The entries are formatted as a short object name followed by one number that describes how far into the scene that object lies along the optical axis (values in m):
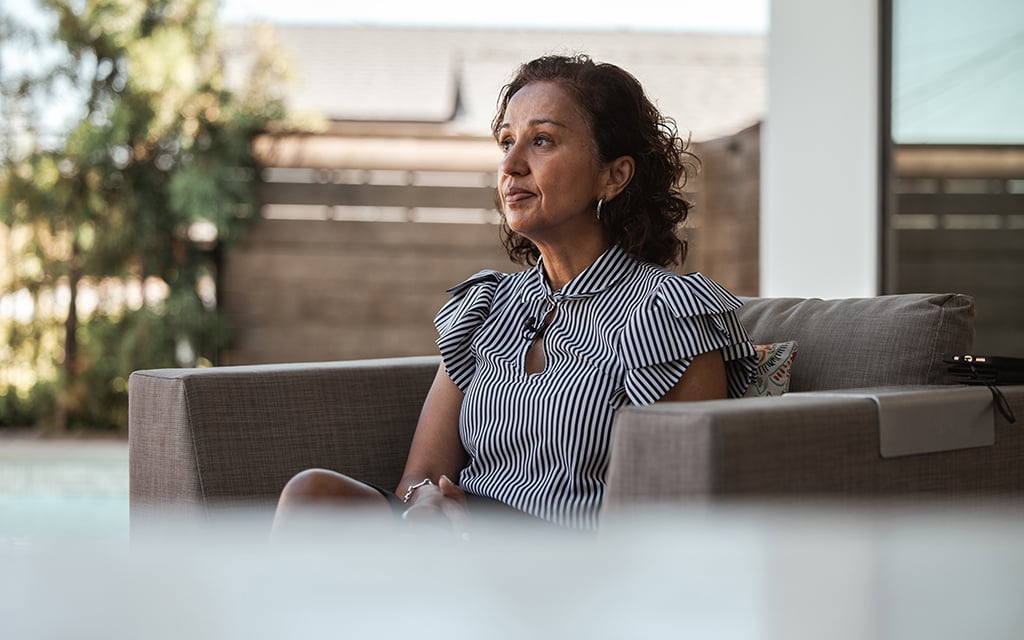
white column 4.22
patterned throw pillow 1.74
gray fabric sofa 1.29
